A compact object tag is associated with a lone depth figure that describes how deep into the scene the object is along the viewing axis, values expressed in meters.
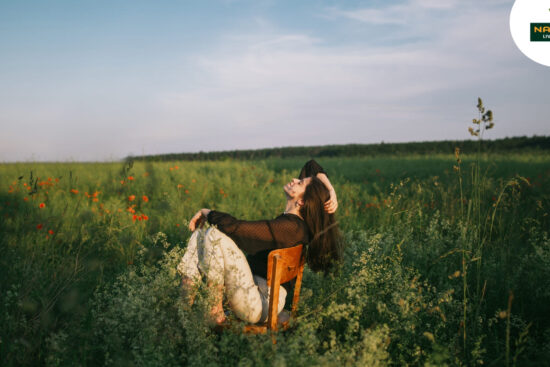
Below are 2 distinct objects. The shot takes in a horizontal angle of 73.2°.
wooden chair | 2.41
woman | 2.73
